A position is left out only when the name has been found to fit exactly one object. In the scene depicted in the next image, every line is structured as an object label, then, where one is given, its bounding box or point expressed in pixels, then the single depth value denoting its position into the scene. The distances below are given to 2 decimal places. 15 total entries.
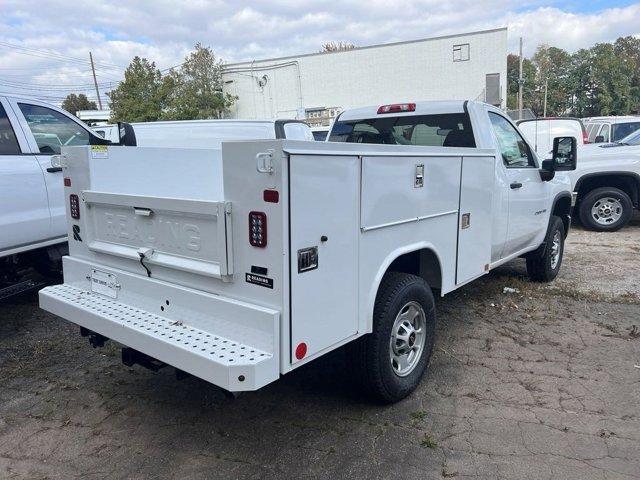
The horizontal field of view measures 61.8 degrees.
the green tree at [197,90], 30.53
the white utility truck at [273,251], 2.55
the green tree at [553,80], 62.19
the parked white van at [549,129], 13.85
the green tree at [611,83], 54.34
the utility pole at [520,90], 28.75
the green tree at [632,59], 57.84
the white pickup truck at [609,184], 9.85
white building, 28.91
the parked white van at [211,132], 6.09
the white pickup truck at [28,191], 4.84
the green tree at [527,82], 61.22
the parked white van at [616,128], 15.04
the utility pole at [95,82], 47.03
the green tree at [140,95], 30.03
